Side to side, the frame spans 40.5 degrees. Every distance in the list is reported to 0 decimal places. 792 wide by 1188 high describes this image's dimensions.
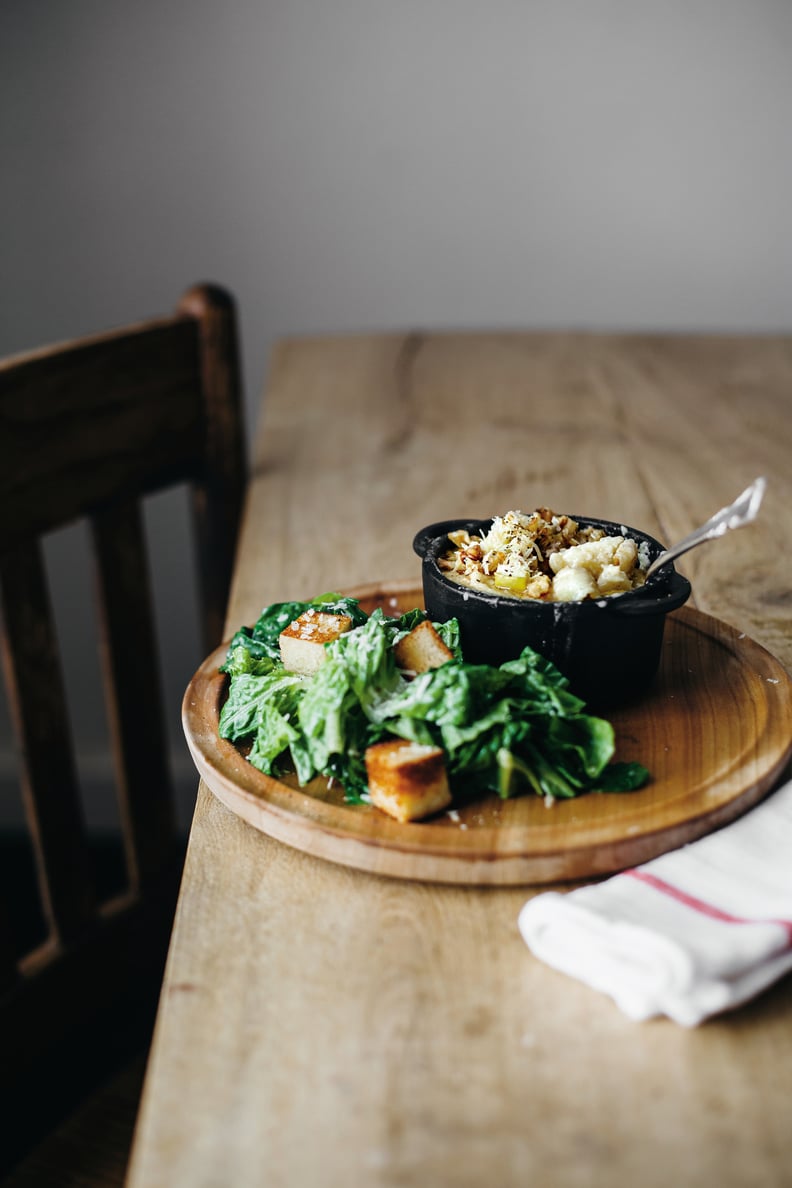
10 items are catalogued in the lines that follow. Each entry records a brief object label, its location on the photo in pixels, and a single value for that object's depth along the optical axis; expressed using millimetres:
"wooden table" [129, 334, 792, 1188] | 492
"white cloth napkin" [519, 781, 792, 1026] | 568
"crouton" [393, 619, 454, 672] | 763
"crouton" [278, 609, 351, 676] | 798
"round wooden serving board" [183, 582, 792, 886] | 662
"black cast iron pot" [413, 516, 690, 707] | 771
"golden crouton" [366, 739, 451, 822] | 671
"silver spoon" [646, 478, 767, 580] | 737
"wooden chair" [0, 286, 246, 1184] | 1250
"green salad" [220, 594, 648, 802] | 712
